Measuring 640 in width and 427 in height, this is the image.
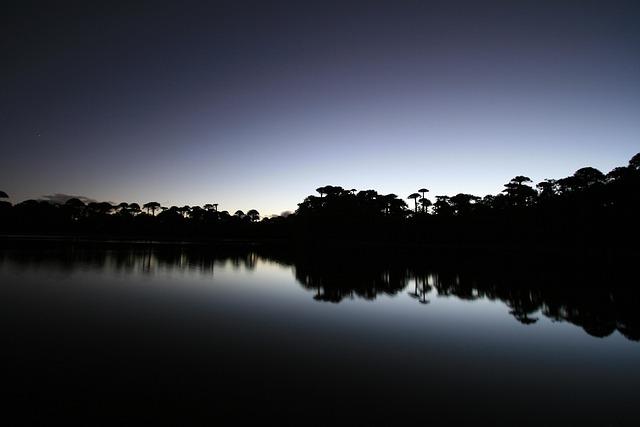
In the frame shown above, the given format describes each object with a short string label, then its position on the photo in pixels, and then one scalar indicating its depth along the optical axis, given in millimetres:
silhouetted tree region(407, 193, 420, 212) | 99562
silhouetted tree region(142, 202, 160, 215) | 136625
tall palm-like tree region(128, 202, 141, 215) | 132350
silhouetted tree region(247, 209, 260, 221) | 153875
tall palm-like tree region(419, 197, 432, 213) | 98250
